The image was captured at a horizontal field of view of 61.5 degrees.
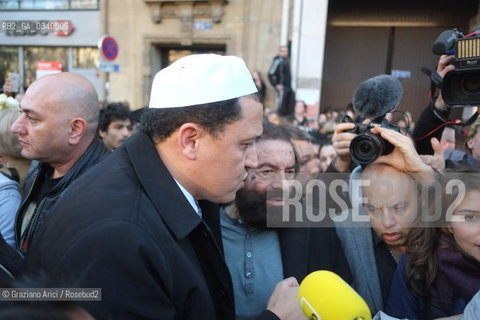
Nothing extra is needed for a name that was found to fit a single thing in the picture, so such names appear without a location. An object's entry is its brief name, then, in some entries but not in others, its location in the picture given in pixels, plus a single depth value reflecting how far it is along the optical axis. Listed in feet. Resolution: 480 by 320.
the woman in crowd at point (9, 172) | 6.34
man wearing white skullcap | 3.16
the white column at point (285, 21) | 30.32
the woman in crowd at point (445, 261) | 4.73
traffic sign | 21.84
